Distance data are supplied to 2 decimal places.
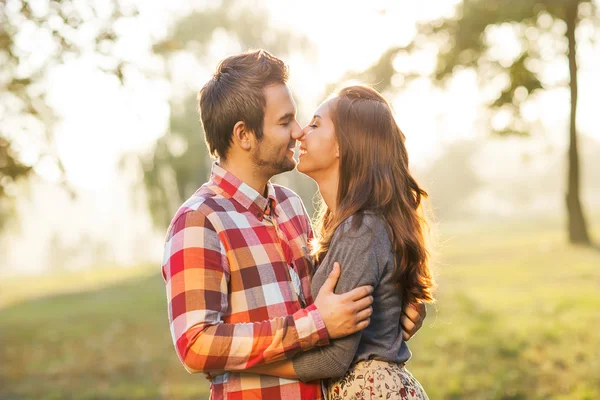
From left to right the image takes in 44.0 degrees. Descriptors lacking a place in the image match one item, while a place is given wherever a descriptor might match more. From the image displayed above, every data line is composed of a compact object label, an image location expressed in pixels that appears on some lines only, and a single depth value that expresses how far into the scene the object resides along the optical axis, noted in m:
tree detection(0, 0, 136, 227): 5.16
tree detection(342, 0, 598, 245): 13.87
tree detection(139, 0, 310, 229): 22.16
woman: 2.64
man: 2.50
